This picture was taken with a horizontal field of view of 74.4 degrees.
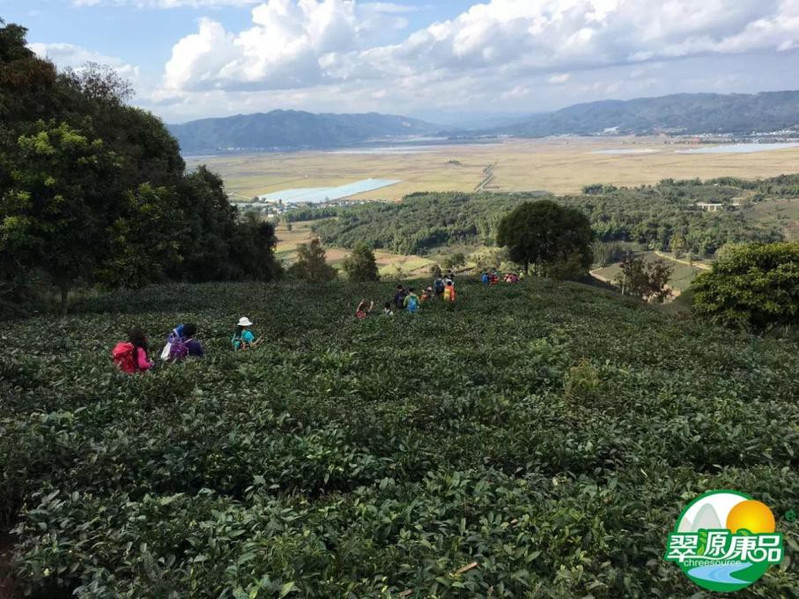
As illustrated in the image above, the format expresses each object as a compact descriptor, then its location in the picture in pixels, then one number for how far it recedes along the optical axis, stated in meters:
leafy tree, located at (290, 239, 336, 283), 55.42
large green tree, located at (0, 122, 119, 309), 16.69
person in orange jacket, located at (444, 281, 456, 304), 23.02
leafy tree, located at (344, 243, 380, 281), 60.91
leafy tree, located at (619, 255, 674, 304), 52.03
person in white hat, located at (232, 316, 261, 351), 12.86
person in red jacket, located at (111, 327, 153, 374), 9.41
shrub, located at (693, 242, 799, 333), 25.48
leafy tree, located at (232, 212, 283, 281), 44.00
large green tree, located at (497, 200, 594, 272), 53.53
